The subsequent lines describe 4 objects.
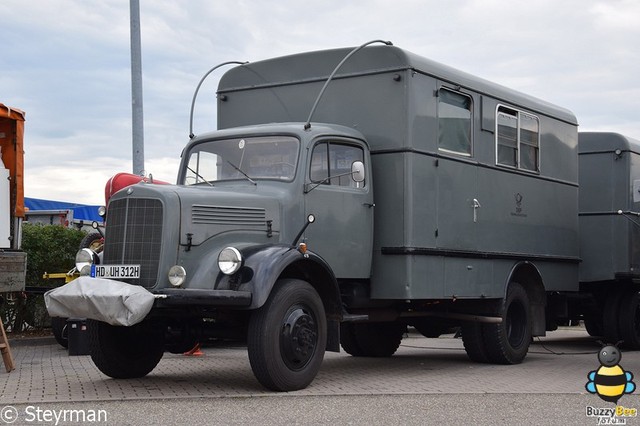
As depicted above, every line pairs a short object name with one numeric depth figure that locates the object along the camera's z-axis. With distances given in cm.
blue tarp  2520
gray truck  927
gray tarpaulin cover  864
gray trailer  1544
